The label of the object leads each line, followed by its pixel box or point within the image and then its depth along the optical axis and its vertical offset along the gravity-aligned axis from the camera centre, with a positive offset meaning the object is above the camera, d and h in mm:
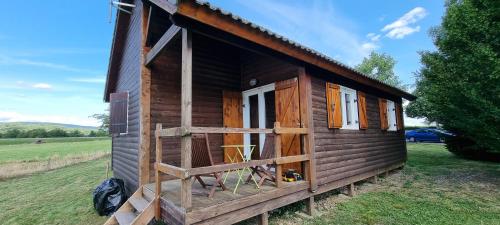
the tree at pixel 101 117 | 48506 +3696
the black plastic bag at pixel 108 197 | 5004 -1281
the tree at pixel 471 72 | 6027 +1470
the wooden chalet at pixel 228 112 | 3275 +452
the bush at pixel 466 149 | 10511 -942
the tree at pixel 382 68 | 30406 +7649
